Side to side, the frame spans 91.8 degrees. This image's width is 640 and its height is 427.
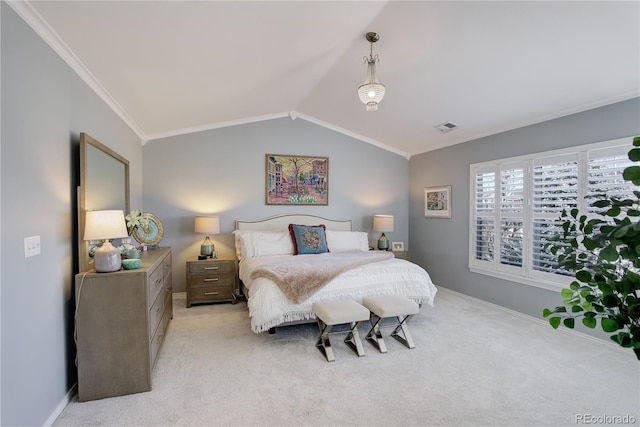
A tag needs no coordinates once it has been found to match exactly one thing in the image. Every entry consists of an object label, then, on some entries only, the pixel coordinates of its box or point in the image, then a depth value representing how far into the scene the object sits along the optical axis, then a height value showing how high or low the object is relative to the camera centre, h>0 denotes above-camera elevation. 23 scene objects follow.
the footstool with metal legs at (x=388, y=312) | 2.94 -0.96
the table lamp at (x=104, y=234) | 2.16 -0.14
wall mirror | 2.24 +0.28
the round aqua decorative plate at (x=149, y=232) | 3.60 -0.22
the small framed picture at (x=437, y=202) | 5.02 +0.17
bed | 3.05 -0.66
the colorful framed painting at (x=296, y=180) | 5.09 +0.56
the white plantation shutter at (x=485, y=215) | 4.30 -0.05
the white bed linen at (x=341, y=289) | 3.02 -0.82
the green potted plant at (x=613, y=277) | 0.70 -0.17
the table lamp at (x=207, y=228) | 4.35 -0.21
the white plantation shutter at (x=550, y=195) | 3.36 +0.19
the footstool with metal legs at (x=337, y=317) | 2.76 -0.94
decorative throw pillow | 4.48 -0.39
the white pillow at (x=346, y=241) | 4.84 -0.45
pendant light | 2.62 +1.03
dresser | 2.14 -0.85
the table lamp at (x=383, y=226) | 5.27 -0.23
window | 3.13 +0.15
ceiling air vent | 4.34 +1.22
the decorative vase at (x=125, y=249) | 2.59 -0.30
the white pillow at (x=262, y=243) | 4.36 -0.44
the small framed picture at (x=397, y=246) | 5.57 -0.61
